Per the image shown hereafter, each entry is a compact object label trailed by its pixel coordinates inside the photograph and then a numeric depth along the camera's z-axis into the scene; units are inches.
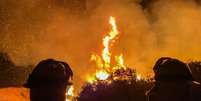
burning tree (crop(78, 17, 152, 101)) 573.3
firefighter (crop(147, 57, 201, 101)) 172.9
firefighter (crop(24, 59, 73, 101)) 165.5
